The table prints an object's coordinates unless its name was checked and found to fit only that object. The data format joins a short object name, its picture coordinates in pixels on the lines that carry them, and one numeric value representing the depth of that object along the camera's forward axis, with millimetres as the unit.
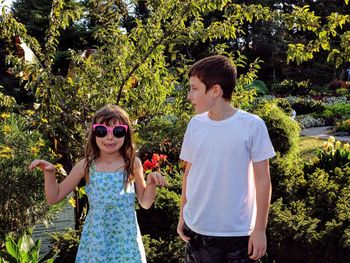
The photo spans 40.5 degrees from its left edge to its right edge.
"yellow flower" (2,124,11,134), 3907
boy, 2311
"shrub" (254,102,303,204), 6324
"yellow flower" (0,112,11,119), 4039
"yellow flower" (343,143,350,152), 6844
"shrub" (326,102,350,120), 17781
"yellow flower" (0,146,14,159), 3609
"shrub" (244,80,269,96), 27178
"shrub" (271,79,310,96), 24906
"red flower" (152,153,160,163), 5477
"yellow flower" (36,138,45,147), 3891
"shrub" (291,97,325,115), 18797
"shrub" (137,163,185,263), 3900
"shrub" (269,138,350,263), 3908
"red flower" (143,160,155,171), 5395
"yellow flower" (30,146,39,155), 3820
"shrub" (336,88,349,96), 25172
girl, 2639
